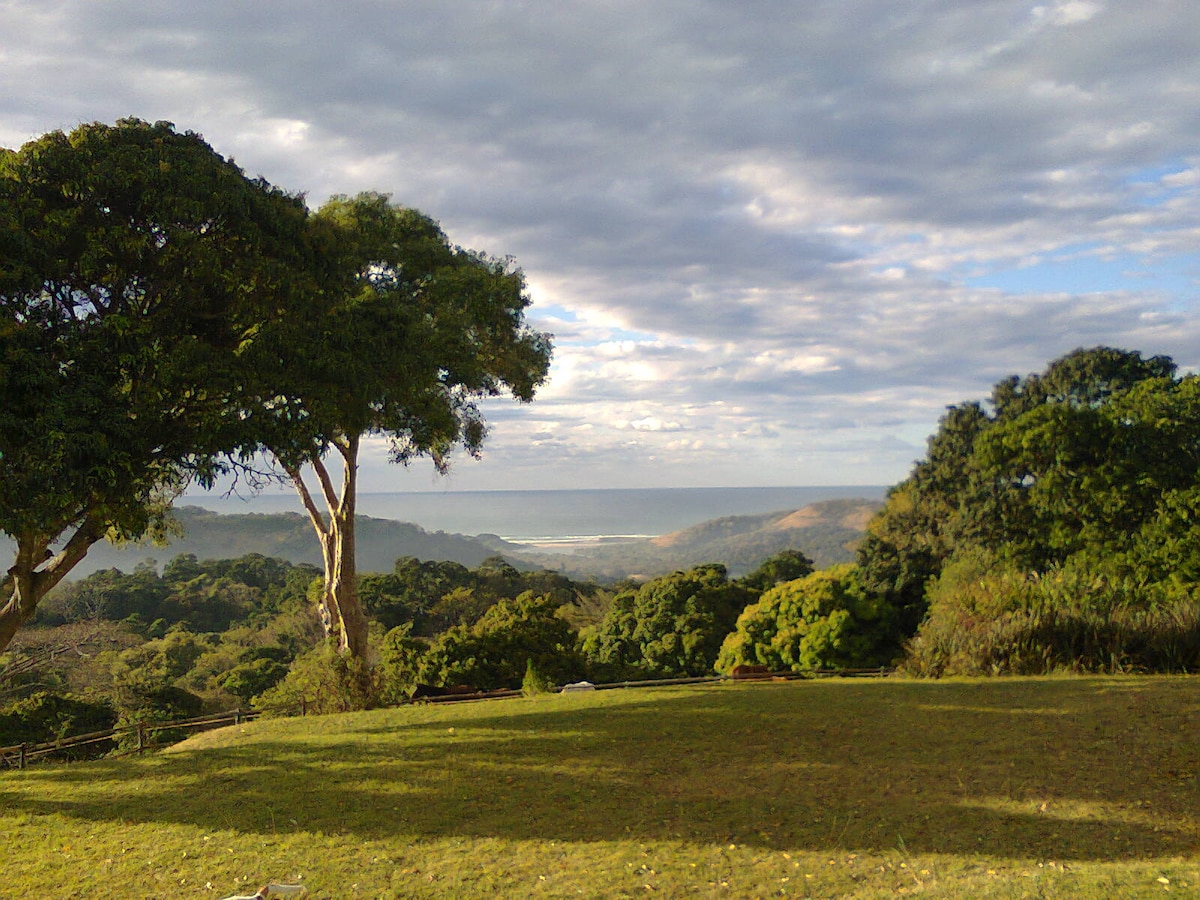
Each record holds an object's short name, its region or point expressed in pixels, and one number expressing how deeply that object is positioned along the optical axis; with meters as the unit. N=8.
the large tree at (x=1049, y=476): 23.58
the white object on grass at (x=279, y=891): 4.91
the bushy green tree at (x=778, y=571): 39.45
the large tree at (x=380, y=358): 11.83
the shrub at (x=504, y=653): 24.59
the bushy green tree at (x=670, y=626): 33.56
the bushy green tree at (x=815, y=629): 27.16
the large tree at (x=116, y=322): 9.27
